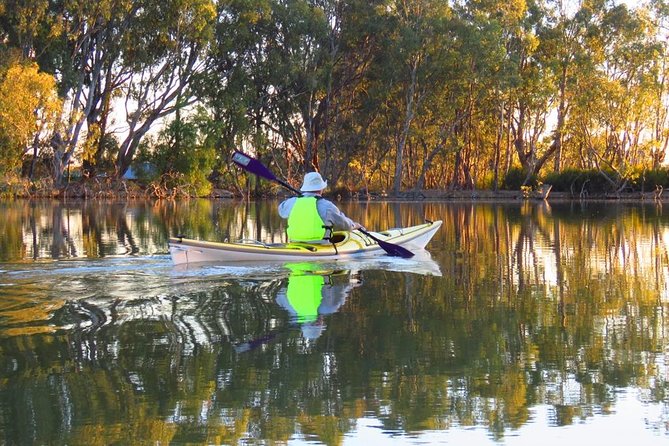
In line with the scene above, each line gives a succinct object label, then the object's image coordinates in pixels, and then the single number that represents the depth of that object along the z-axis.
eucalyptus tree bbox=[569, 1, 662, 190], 54.81
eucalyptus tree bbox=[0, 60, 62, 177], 39.56
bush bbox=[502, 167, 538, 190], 58.56
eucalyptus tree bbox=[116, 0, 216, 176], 47.06
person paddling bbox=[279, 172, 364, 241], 14.18
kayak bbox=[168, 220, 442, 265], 13.04
